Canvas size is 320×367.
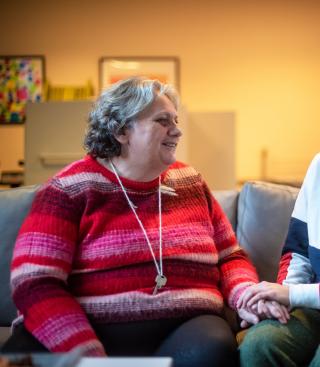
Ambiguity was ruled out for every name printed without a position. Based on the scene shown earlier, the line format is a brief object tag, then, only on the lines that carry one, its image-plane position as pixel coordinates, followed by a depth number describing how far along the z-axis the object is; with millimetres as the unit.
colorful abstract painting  4086
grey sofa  1446
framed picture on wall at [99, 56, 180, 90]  4086
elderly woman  1087
